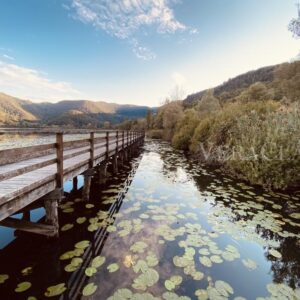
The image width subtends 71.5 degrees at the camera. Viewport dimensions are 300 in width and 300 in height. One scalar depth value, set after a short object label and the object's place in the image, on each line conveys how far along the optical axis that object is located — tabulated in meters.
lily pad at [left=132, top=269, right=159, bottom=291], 2.85
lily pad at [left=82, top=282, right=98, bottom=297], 2.71
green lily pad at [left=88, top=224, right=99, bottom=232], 4.64
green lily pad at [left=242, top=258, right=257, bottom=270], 3.59
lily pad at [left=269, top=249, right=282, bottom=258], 3.96
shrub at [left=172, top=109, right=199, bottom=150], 21.45
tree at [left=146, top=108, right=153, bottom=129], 74.54
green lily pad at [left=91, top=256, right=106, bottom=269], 3.33
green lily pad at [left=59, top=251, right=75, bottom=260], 3.52
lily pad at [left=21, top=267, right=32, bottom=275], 3.10
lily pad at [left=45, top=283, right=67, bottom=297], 2.69
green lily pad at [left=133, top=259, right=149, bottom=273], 3.22
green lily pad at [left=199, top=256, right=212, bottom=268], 3.51
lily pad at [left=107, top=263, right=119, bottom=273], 3.22
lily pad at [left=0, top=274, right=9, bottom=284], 2.92
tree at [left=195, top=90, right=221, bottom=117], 44.52
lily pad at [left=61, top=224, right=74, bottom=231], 4.60
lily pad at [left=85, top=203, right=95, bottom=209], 6.09
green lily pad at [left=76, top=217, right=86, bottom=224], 4.99
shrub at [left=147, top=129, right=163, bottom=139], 50.62
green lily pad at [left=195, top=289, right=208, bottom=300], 2.73
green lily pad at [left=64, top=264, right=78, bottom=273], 3.20
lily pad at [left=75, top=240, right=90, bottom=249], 3.89
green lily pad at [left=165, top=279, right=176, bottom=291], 2.86
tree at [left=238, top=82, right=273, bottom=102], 41.40
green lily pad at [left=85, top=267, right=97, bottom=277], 3.10
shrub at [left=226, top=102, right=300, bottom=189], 7.91
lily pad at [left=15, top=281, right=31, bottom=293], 2.74
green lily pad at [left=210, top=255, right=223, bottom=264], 3.64
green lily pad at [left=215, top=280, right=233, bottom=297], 2.85
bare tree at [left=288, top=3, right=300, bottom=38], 15.56
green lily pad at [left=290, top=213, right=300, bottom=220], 5.64
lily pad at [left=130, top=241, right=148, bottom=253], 3.81
